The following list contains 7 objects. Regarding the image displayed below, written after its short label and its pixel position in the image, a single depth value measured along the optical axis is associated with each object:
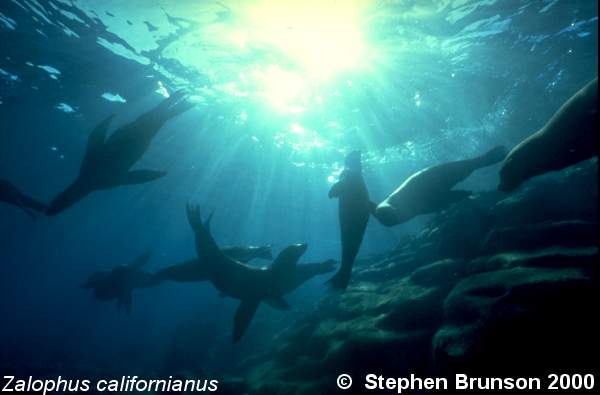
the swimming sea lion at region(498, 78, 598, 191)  4.90
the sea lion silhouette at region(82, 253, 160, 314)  10.52
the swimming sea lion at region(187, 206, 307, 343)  7.78
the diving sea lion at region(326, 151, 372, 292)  6.06
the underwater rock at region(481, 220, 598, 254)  8.80
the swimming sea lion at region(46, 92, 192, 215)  5.20
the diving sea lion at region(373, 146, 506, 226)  6.07
